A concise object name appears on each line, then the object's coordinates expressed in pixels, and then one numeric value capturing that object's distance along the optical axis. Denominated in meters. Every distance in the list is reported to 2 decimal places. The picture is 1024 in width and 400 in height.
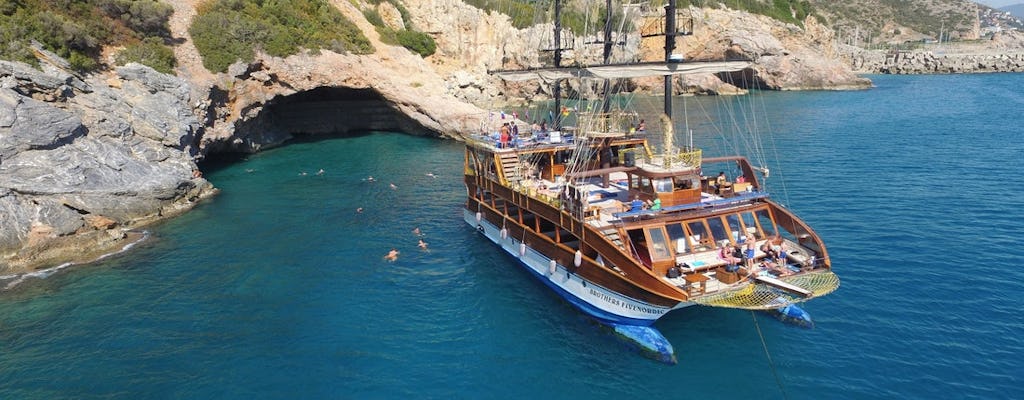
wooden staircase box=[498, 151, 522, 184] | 29.19
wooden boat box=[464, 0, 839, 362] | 19.20
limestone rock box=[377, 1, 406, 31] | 83.44
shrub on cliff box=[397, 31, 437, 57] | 80.06
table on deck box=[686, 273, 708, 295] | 18.92
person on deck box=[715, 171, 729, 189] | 23.58
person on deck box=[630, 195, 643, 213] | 21.11
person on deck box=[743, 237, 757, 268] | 20.07
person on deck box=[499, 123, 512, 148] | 30.56
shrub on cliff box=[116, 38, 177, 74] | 42.72
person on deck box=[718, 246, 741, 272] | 19.94
